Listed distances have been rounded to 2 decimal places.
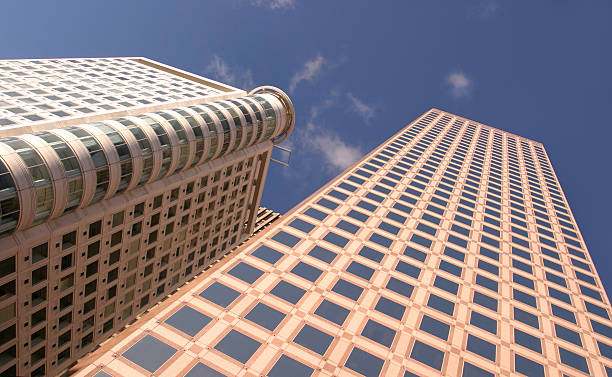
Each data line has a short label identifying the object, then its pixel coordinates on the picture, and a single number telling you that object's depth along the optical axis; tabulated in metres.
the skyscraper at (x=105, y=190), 35.50
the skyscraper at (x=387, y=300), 29.34
